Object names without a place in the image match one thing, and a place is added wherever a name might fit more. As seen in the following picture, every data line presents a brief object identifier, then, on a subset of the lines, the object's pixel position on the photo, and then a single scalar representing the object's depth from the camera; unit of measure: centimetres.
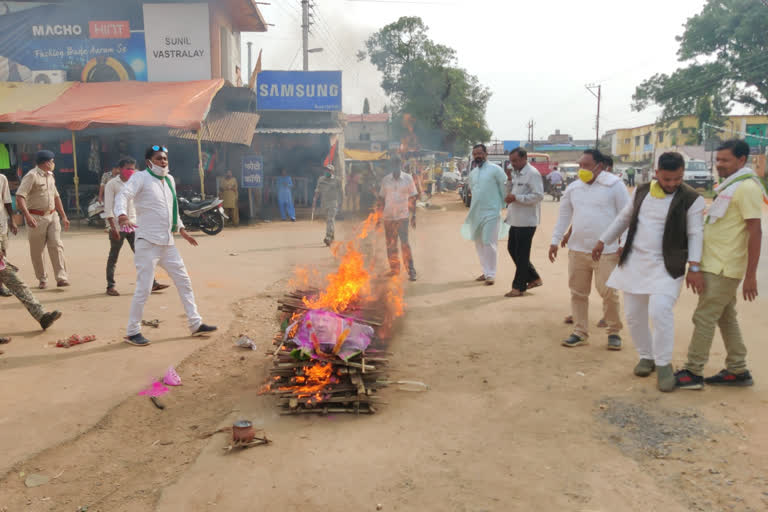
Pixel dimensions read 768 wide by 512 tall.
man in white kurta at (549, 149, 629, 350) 509
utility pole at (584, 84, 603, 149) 5131
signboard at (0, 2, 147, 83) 1755
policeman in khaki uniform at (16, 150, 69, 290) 707
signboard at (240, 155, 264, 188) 1695
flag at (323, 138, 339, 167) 1816
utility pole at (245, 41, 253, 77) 3926
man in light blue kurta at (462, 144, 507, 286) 755
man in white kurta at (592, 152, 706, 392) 402
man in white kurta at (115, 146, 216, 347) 529
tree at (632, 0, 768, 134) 3209
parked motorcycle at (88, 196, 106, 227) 1412
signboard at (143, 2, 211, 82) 1747
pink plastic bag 448
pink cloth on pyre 401
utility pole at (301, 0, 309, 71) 2605
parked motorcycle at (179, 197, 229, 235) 1404
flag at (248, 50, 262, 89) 1788
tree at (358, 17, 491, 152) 2489
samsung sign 1802
